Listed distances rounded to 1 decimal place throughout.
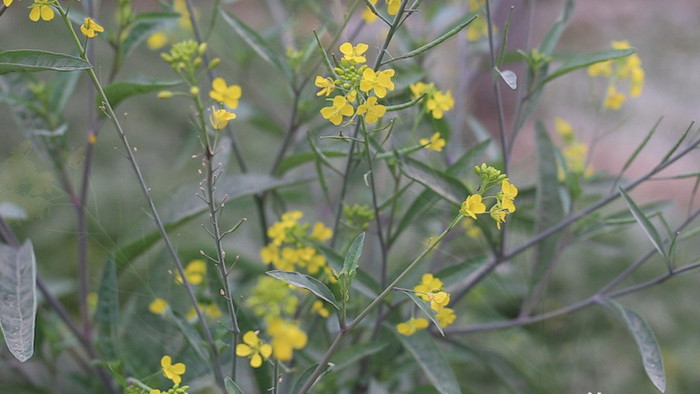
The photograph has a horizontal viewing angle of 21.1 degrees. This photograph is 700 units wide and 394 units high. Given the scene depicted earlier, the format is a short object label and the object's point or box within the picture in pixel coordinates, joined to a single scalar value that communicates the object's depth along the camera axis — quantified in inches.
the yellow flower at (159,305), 32.6
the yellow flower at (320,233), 32.1
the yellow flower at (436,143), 30.7
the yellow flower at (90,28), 28.1
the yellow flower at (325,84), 28.0
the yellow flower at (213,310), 32.7
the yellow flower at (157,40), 35.5
